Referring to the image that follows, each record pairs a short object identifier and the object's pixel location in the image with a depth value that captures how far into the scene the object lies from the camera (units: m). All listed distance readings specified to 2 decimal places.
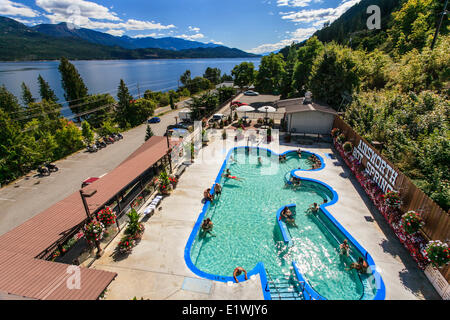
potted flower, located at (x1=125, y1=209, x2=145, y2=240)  10.89
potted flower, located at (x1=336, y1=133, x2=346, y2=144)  19.69
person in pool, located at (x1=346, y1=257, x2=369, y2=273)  9.60
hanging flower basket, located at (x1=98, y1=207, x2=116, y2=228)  10.31
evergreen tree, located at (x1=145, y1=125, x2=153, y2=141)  26.05
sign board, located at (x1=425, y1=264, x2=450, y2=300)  8.19
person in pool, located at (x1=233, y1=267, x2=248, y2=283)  9.44
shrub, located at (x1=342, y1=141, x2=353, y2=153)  17.89
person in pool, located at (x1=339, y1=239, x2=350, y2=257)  10.65
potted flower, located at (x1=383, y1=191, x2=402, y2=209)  11.15
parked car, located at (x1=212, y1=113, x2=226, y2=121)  30.36
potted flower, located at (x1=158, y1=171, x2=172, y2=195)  14.66
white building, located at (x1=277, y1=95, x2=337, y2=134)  24.09
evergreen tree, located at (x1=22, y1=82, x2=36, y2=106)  46.03
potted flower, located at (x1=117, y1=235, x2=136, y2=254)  10.45
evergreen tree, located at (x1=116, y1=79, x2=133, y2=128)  42.00
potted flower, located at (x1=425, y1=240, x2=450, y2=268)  7.91
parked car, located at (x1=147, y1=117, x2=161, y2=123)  39.69
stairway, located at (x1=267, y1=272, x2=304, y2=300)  9.04
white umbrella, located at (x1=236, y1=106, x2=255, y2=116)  26.88
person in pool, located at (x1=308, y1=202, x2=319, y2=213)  13.51
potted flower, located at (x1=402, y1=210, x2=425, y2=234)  9.48
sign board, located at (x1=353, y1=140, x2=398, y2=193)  12.48
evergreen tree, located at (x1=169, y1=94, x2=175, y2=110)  52.09
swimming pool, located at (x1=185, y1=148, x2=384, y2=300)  9.69
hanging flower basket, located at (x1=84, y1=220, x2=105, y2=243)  9.76
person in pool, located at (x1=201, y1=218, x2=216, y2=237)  12.27
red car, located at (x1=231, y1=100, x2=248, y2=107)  31.13
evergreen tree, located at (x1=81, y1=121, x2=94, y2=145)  26.25
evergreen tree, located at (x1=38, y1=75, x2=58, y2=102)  50.56
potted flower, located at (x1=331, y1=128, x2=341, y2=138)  21.72
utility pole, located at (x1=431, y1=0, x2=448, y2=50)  21.75
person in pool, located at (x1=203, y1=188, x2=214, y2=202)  14.27
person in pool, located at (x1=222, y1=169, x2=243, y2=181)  17.64
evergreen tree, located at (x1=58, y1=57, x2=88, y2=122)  47.95
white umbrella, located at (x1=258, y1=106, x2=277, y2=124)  25.77
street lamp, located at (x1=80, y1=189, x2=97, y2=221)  8.73
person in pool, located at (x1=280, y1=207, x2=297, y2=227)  12.93
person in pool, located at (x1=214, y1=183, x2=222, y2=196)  15.27
